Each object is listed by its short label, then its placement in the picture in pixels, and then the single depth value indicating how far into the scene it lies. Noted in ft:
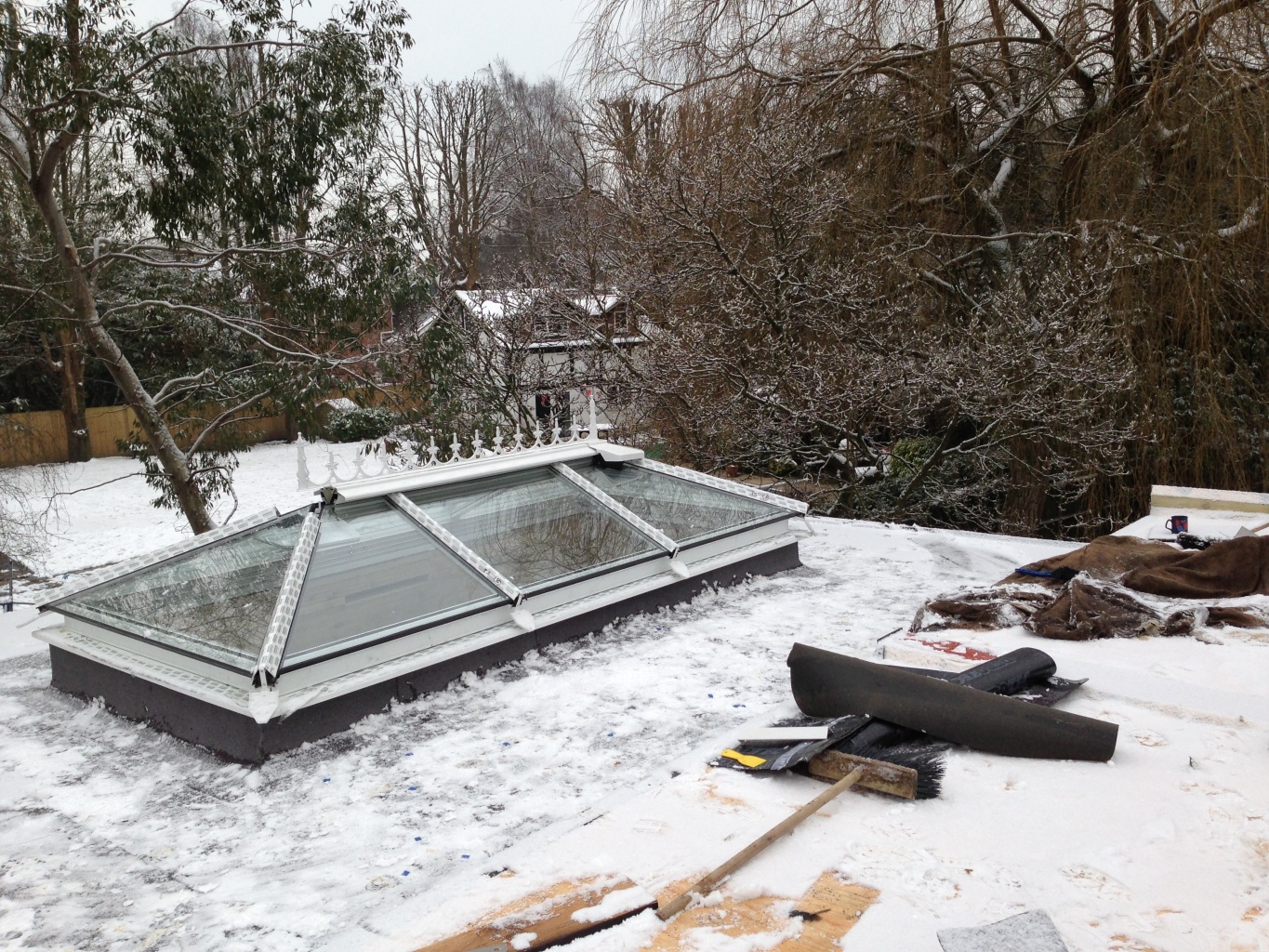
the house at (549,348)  38.01
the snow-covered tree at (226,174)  24.73
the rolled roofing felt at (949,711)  9.81
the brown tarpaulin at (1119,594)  13.78
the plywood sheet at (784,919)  7.02
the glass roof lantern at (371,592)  11.13
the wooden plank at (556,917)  7.11
